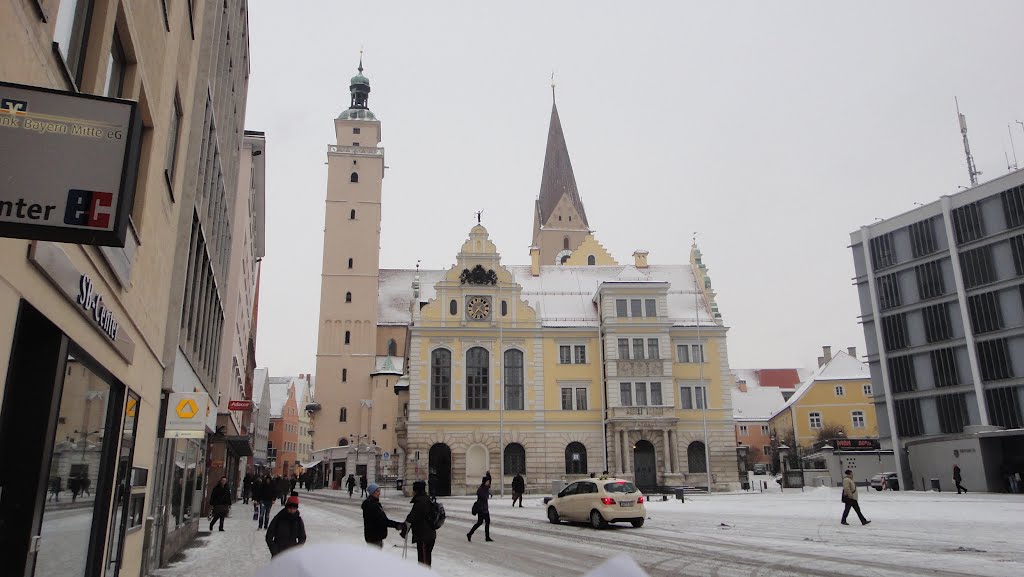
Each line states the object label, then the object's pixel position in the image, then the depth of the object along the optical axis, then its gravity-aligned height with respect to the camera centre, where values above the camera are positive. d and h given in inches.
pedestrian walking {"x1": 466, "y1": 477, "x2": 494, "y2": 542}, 749.3 -32.6
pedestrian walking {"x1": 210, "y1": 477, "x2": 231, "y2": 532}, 887.7 -22.2
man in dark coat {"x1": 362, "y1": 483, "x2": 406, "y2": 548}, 436.5 -23.6
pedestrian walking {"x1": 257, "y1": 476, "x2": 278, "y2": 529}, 938.1 -20.6
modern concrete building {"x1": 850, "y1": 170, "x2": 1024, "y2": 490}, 1856.5 +382.1
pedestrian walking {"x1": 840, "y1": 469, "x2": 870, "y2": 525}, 811.9 -23.1
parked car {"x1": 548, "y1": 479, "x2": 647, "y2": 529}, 870.4 -30.2
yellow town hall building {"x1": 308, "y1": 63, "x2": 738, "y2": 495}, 2027.6 +266.3
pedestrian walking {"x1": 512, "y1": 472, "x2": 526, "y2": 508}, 1392.7 -14.9
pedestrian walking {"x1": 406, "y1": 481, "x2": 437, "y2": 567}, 493.4 -28.5
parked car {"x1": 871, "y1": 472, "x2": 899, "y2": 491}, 1988.6 -21.1
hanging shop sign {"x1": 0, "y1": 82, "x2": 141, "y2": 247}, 159.5 +68.7
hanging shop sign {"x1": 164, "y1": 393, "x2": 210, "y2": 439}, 530.3 +46.6
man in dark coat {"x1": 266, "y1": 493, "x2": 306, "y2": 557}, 391.5 -24.8
